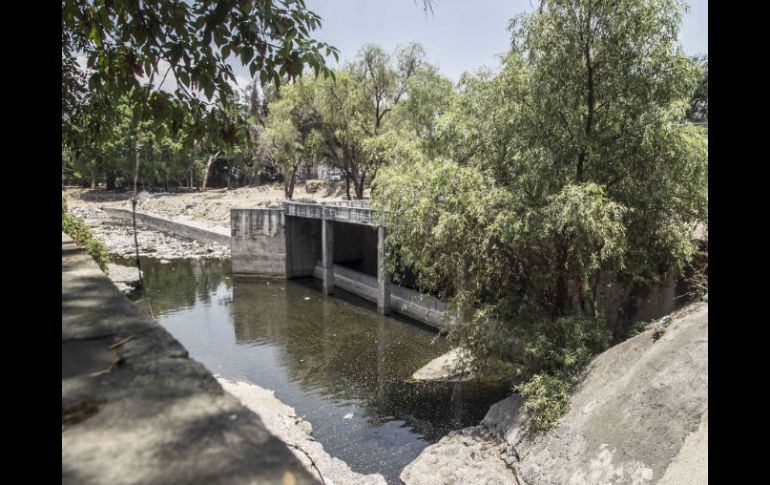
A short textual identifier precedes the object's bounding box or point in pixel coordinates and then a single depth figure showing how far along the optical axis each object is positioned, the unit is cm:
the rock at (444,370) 1399
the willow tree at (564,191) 976
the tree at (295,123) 2923
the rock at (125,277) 1818
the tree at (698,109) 2162
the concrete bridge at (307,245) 2448
